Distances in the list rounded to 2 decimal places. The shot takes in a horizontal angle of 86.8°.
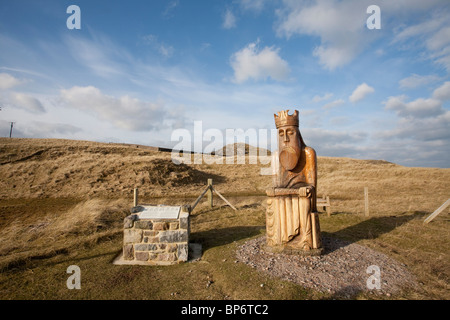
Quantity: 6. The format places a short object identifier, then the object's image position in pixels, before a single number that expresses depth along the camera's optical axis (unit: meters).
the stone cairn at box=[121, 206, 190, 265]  7.36
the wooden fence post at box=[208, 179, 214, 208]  15.84
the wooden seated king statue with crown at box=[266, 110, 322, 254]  7.33
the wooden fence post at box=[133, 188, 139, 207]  12.84
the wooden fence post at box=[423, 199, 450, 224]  10.50
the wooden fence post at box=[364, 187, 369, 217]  13.09
